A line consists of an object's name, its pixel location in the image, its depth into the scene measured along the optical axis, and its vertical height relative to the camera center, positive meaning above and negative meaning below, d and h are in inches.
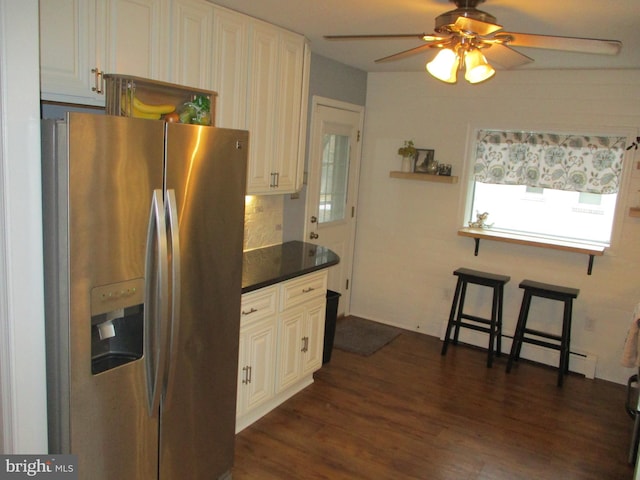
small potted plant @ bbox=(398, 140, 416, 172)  195.9 +6.3
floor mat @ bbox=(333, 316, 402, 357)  181.8 -60.8
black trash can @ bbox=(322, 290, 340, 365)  161.8 -47.8
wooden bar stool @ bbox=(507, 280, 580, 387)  164.7 -46.9
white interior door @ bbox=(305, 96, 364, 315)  181.5 -6.1
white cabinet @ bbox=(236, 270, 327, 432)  120.6 -44.6
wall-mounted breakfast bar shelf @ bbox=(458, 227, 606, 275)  165.6 -20.4
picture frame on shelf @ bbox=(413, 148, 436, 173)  194.9 +4.3
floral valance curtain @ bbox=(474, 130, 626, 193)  169.3 +6.5
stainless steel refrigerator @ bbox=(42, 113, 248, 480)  71.7 -20.6
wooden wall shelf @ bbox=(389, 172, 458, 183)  188.3 -2.0
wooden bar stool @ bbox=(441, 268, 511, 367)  174.7 -45.3
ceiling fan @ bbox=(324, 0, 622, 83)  87.0 +23.5
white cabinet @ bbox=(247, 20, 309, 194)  132.4 +14.4
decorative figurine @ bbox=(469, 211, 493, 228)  189.6 -16.4
